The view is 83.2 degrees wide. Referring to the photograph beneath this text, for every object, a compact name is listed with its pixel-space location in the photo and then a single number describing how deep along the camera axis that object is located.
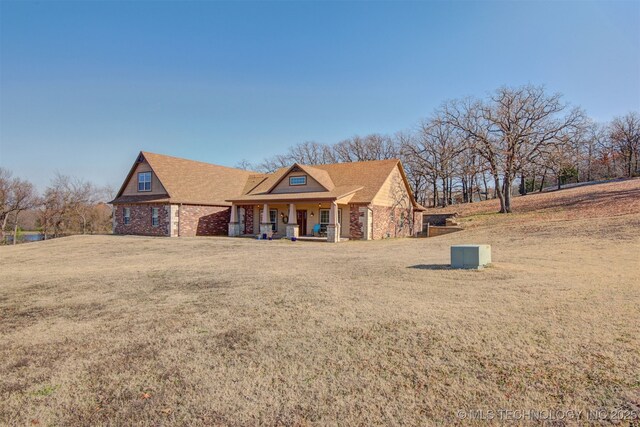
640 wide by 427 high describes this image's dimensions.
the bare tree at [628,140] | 47.75
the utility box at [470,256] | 10.02
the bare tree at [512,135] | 27.69
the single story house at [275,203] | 23.92
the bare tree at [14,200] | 37.06
